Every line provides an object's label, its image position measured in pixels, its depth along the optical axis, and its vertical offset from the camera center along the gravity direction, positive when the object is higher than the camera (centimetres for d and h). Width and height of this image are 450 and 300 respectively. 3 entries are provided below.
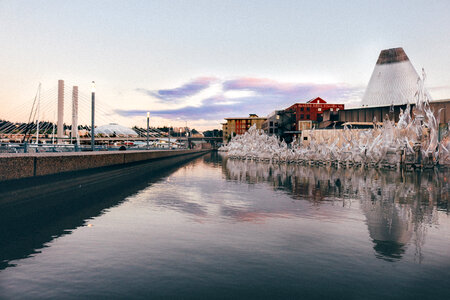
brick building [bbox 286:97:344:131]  15238 +1310
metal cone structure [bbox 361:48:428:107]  18962 +2842
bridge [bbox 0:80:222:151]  5019 +344
